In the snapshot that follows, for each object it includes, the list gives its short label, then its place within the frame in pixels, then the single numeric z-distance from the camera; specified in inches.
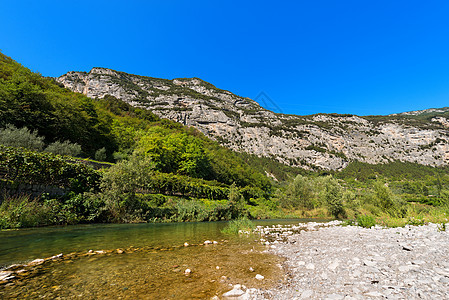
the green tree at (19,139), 979.0
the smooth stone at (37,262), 241.4
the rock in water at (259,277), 192.1
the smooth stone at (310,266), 205.7
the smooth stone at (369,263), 182.6
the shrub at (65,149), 1190.6
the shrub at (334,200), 1469.0
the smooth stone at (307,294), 134.3
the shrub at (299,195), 1863.9
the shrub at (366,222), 510.2
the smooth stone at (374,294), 116.5
